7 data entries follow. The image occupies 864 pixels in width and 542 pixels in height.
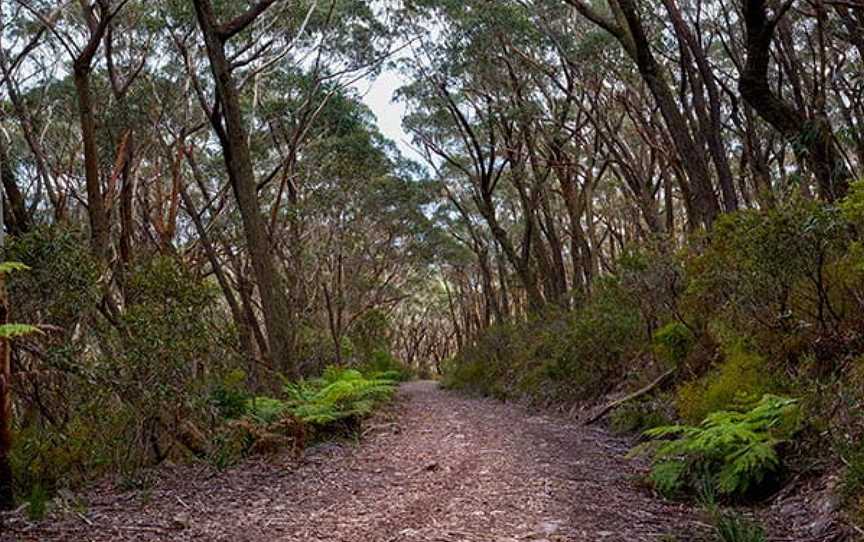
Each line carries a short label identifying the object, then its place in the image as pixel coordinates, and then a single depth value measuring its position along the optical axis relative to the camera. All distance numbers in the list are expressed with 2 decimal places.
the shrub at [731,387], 5.11
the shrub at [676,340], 7.32
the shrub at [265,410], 7.29
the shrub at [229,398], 7.12
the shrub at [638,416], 6.59
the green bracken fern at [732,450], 4.00
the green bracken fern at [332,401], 7.57
